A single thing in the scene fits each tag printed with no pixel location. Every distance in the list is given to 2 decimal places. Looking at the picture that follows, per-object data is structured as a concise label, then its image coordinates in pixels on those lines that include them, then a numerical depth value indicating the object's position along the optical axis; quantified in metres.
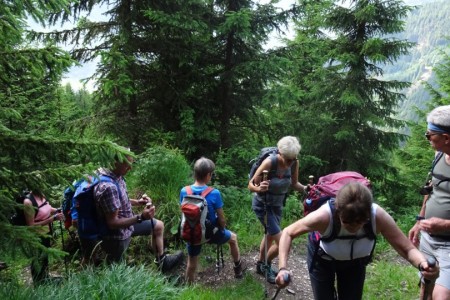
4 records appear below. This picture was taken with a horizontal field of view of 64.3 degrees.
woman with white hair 4.95
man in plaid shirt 4.15
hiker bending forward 2.73
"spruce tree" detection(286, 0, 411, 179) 11.20
